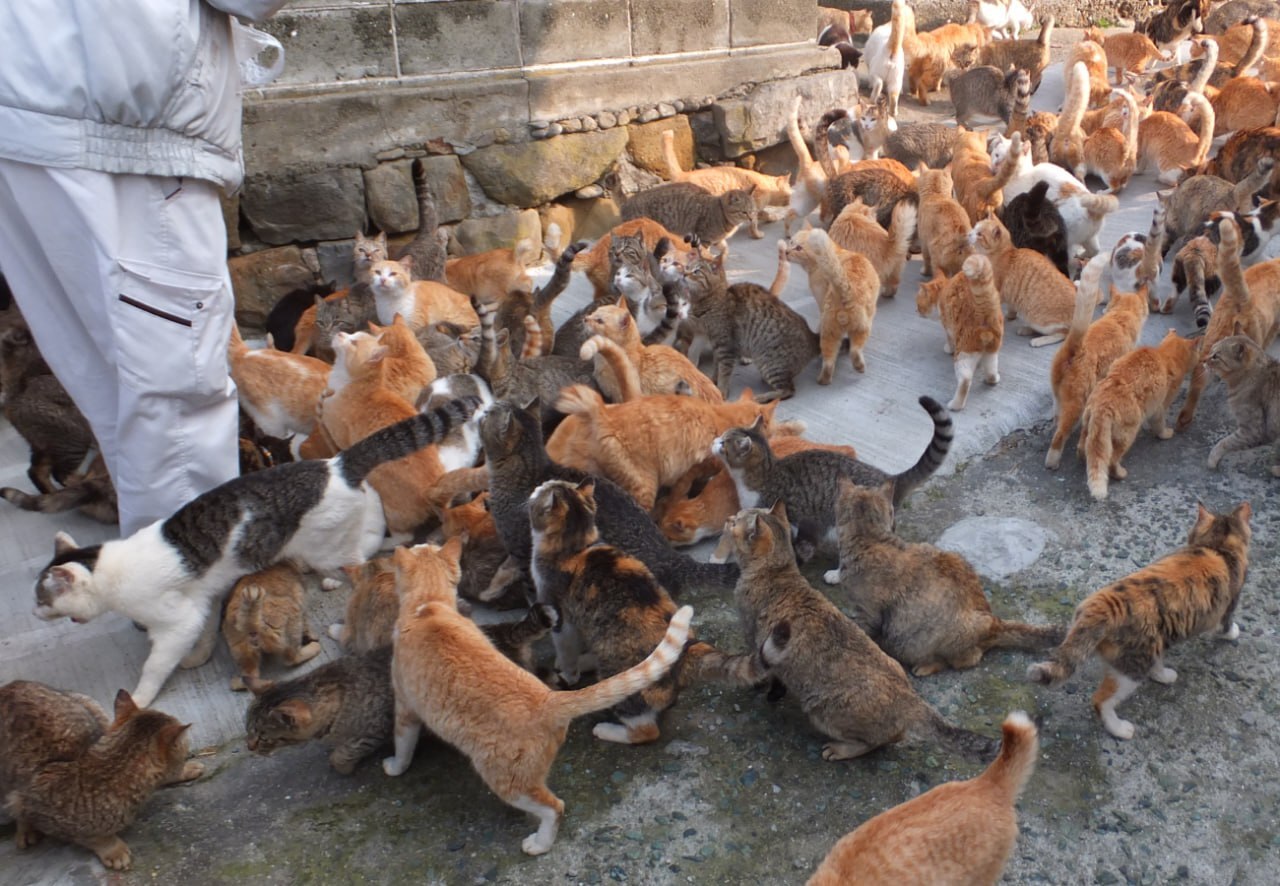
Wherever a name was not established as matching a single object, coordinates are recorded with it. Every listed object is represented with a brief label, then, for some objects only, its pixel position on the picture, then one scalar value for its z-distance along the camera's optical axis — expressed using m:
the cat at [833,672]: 3.08
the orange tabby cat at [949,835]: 2.40
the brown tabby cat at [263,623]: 3.61
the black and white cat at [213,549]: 3.52
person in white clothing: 3.14
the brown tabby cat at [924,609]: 3.53
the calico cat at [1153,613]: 3.17
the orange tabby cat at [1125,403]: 4.55
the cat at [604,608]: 3.23
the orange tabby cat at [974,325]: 5.23
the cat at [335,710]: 3.11
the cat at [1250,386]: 4.61
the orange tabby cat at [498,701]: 2.82
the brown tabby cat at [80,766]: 2.92
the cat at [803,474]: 4.18
